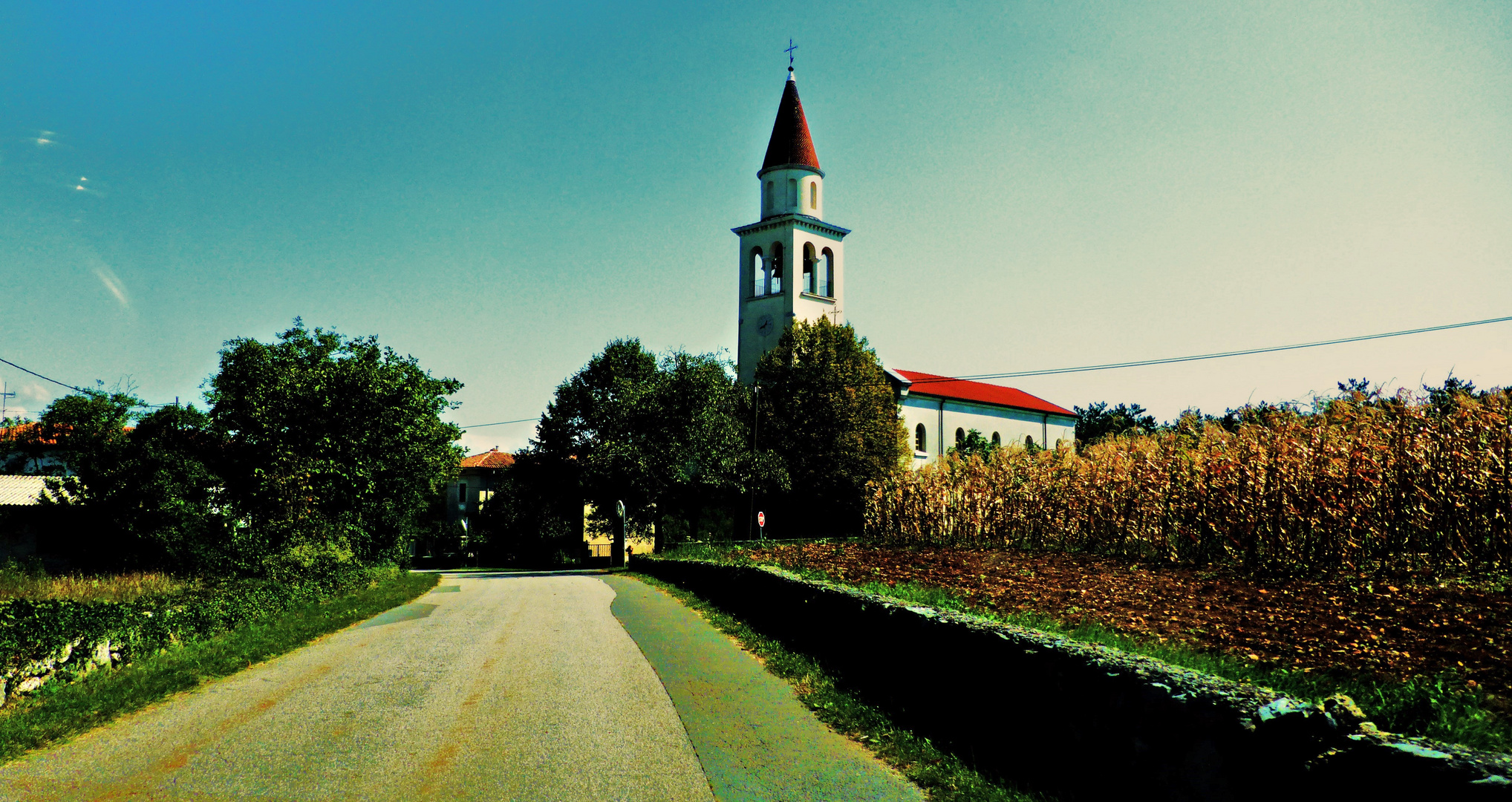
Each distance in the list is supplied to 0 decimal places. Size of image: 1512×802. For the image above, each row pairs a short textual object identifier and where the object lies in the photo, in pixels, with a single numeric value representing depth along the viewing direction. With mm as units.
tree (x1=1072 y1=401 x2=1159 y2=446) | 79438
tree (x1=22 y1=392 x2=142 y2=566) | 27453
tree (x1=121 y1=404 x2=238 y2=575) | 26219
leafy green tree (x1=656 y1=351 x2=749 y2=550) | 42625
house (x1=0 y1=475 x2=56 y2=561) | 28266
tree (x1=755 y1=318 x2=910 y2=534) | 47125
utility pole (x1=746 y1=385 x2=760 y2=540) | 44094
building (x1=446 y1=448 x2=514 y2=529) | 83562
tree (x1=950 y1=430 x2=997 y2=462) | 58938
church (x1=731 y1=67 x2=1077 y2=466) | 55719
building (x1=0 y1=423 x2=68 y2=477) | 32344
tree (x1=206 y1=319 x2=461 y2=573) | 26047
